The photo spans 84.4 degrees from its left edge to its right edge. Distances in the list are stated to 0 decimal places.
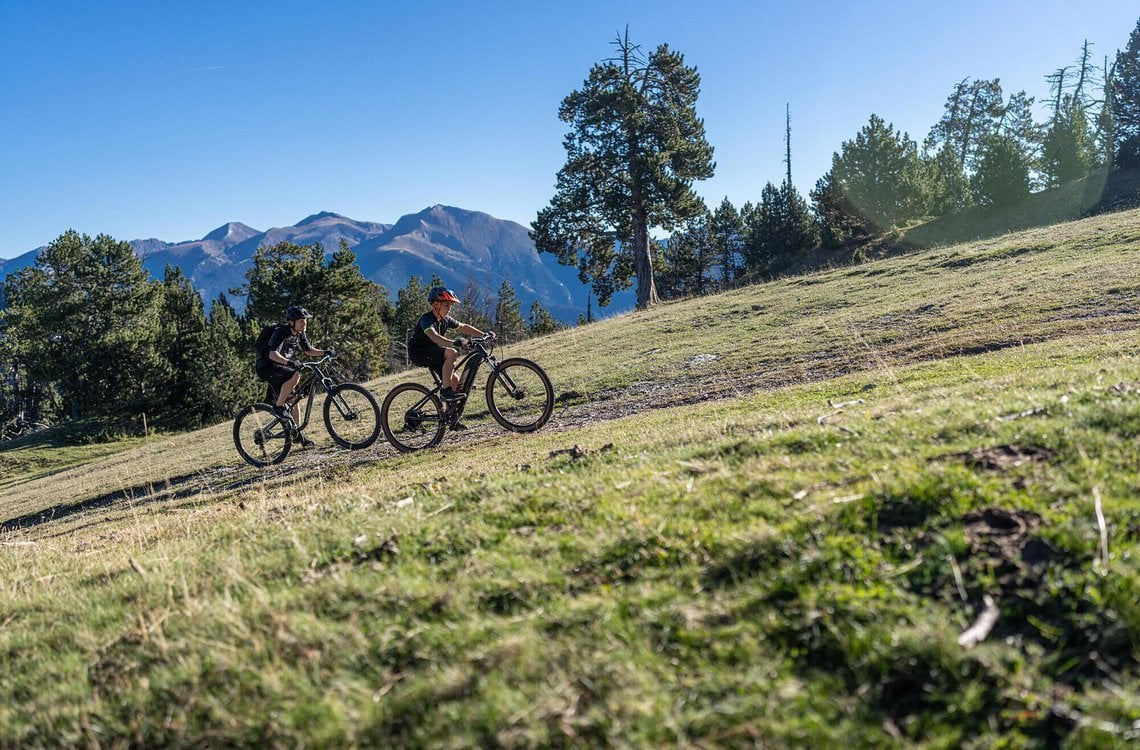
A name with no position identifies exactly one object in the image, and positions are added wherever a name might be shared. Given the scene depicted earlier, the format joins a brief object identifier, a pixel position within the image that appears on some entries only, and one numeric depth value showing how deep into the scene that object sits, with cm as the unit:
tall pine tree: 3816
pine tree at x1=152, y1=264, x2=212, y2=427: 4812
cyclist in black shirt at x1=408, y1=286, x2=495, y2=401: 1088
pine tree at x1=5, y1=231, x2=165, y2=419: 4622
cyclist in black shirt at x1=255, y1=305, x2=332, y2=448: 1202
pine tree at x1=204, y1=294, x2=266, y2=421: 4547
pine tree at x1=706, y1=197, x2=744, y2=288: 7312
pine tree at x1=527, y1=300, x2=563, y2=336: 7241
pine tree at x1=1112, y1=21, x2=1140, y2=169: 5602
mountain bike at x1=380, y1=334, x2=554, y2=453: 1154
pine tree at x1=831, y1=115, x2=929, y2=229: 5666
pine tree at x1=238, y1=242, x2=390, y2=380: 5062
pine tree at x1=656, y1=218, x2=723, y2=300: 7188
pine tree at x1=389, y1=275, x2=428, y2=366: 7312
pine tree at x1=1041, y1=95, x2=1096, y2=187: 5681
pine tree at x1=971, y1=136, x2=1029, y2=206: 5459
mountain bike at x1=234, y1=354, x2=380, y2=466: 1255
